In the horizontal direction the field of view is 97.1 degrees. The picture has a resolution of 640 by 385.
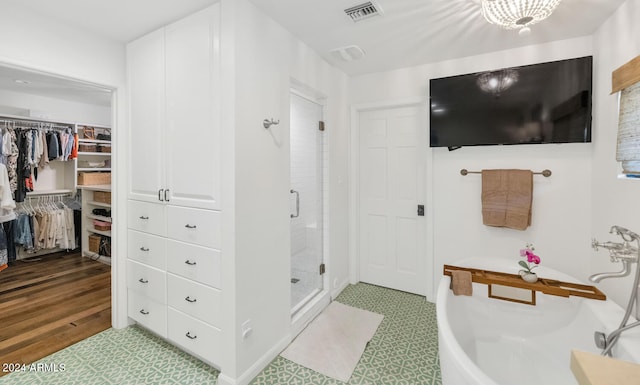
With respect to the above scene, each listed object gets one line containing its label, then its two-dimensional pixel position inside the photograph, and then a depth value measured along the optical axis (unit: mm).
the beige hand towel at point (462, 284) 2016
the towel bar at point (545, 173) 2357
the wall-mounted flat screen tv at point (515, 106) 2170
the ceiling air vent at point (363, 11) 1802
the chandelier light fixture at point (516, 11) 1411
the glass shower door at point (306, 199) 2625
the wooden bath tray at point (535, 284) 1779
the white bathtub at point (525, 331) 1535
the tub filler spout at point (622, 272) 1349
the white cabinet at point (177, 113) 1774
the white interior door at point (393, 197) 2979
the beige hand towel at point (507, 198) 2387
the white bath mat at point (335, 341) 1978
